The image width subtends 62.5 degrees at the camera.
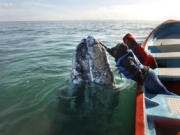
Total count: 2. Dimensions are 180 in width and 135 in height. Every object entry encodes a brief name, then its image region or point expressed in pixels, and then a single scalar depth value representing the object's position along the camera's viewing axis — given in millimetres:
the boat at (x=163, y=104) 2756
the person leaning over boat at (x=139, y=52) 4471
